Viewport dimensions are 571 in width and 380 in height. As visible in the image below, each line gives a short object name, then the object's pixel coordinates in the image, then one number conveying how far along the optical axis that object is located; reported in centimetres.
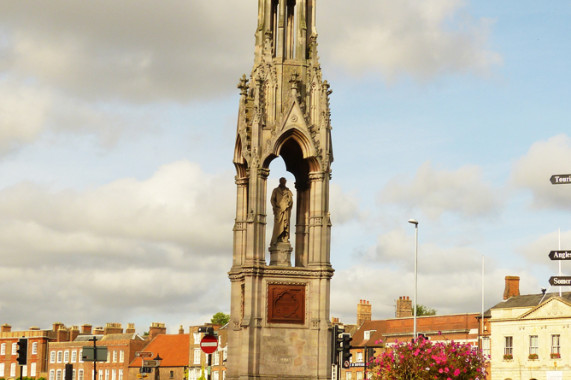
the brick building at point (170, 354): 12825
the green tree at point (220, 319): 15595
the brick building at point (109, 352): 13512
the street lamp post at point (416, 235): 6072
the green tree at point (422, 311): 15225
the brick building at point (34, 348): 14900
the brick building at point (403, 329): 9425
